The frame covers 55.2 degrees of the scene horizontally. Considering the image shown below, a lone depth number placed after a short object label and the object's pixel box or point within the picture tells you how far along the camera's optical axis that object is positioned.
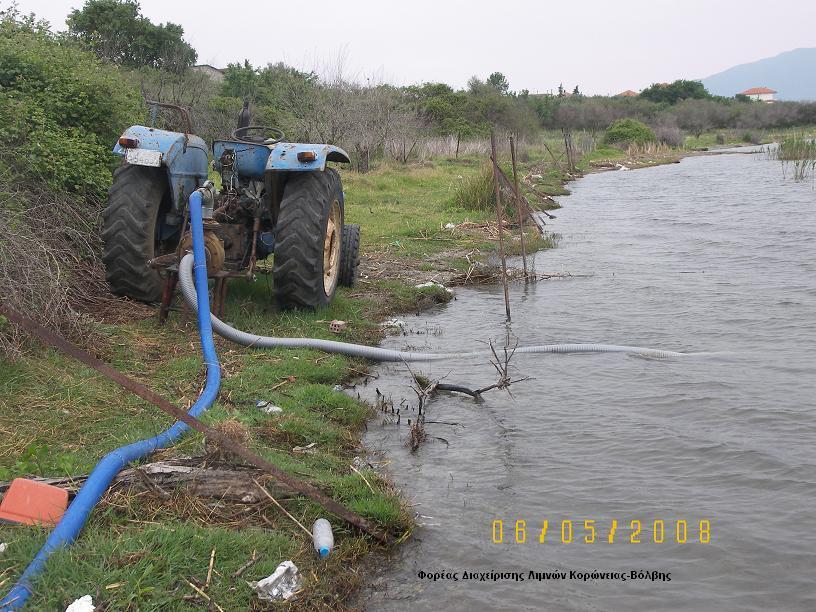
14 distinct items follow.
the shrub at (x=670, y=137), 51.91
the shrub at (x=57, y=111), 7.34
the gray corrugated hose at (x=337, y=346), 6.17
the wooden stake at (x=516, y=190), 9.75
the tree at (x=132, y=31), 29.84
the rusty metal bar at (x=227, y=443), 2.93
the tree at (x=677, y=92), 79.56
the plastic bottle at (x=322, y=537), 3.63
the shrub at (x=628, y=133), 47.97
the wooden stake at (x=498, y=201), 8.47
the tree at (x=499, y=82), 65.00
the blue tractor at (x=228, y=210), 6.82
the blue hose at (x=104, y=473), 3.11
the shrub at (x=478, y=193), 16.53
